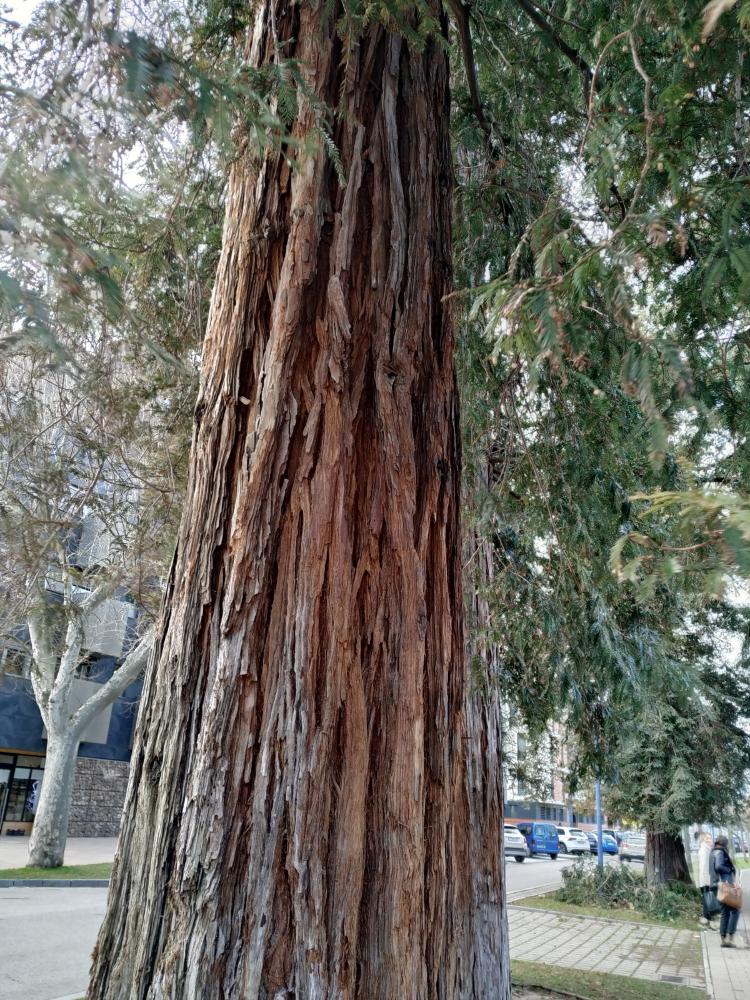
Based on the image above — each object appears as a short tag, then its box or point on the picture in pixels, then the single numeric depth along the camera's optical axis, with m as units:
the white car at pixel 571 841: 37.28
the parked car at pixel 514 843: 27.94
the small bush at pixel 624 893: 15.14
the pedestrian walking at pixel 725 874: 11.19
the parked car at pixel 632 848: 31.52
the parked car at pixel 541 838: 33.88
